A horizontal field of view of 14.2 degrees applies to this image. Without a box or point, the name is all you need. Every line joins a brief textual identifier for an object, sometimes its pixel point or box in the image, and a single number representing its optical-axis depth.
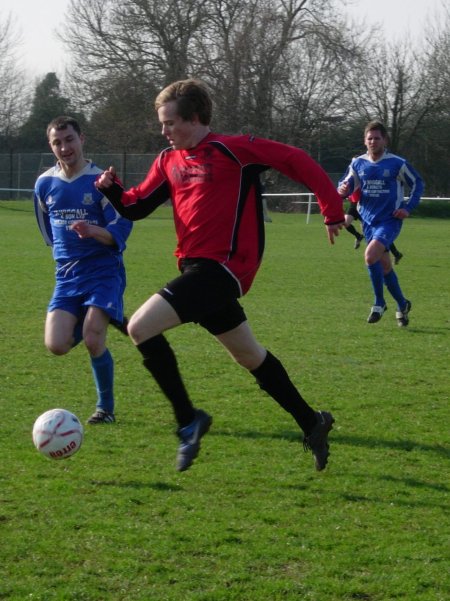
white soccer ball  7.96
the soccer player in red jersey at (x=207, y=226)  7.85
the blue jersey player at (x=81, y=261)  10.05
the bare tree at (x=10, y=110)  87.59
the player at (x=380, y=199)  17.88
